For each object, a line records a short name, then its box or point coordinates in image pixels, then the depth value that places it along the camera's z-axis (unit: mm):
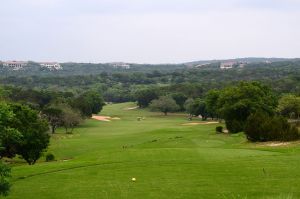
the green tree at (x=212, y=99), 76500
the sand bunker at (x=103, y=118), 114288
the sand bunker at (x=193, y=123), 95688
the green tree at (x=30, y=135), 44969
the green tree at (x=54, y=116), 83625
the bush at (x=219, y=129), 66500
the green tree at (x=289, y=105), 80625
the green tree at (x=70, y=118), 83725
